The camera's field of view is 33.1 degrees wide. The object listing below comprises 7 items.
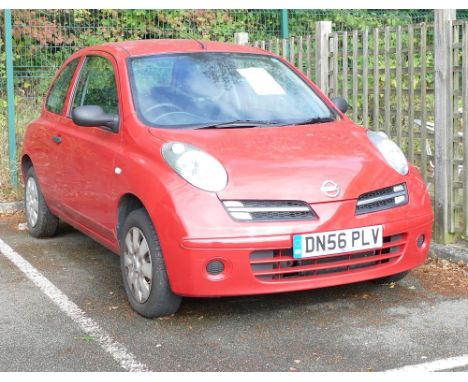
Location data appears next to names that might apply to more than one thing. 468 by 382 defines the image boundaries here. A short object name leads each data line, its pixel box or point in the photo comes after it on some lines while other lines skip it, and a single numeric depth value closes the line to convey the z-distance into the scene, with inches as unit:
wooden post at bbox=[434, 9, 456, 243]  229.0
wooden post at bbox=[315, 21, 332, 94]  286.2
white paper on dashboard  211.3
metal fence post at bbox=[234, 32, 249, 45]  350.9
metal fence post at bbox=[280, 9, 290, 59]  402.9
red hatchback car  165.0
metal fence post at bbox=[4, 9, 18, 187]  352.5
